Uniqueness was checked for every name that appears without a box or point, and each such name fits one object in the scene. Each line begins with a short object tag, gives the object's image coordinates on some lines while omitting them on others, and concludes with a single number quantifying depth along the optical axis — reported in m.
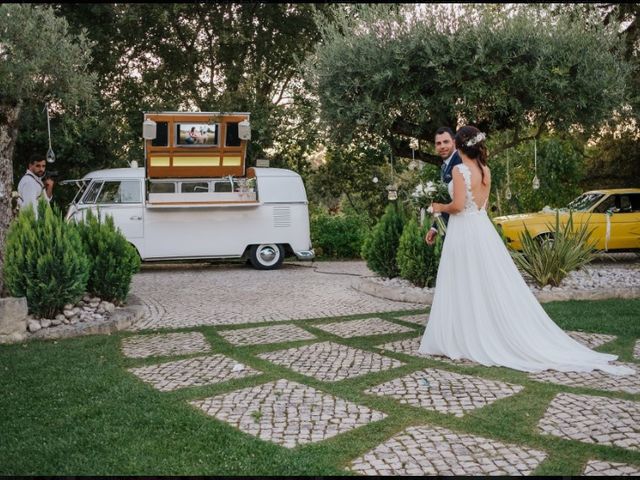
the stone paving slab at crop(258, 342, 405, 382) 5.12
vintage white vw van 12.48
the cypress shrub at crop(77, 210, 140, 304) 7.69
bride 5.39
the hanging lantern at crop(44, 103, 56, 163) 7.69
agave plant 8.95
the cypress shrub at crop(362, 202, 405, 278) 10.04
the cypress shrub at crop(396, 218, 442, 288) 9.23
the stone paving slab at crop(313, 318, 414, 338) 6.76
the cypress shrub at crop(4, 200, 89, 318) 6.75
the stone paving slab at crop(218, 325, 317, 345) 6.39
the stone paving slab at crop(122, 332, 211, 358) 5.90
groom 5.74
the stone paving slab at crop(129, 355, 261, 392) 4.86
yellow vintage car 13.27
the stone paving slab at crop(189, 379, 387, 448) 3.76
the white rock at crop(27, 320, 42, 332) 6.56
